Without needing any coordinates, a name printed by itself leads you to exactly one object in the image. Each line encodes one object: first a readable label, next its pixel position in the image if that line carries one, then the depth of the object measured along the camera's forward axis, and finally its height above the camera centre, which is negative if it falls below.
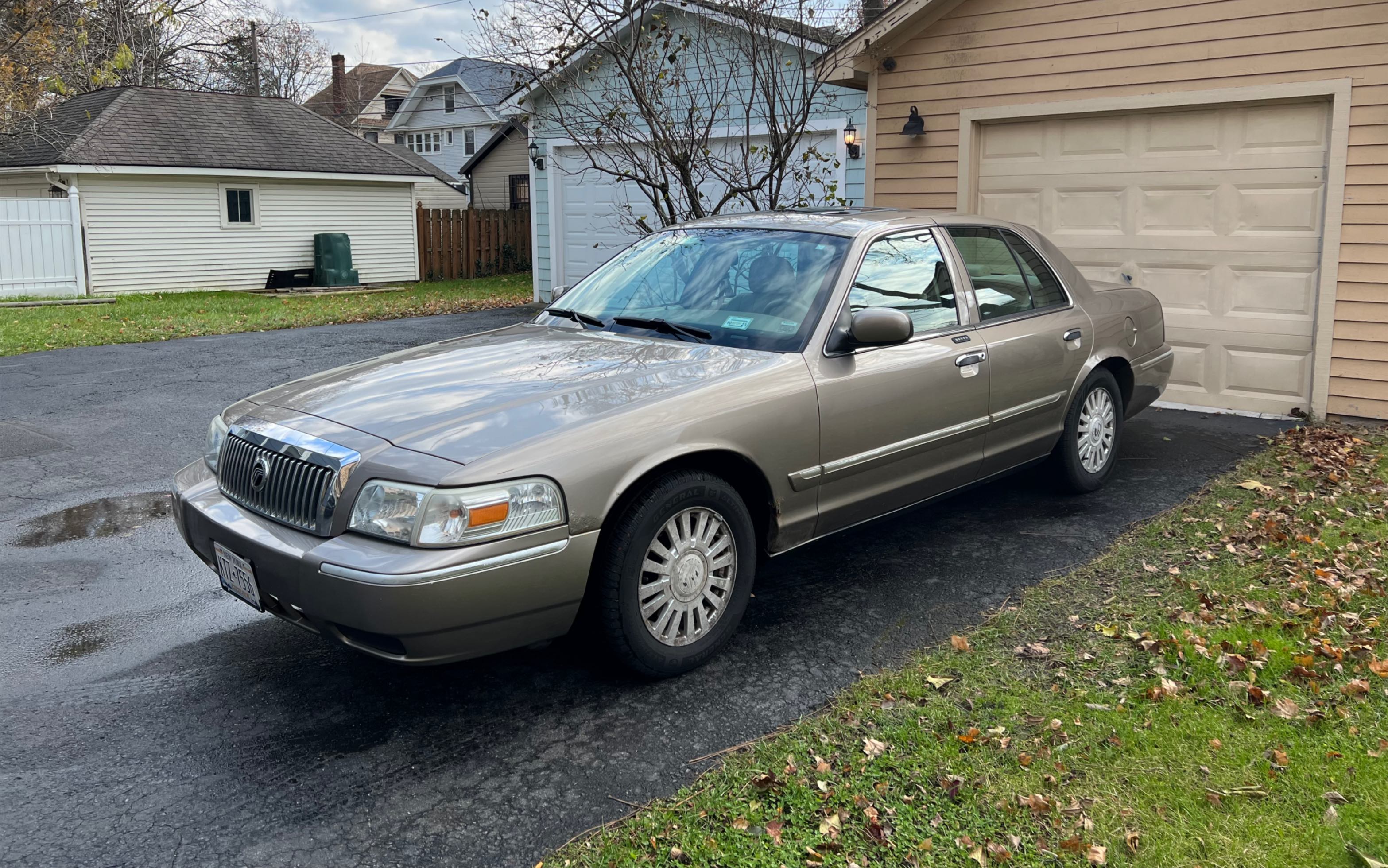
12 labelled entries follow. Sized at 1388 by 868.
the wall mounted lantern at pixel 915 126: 9.98 +1.02
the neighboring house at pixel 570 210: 16.42 +0.50
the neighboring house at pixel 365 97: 53.50 +7.80
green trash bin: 23.83 -0.37
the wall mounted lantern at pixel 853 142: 13.25 +1.17
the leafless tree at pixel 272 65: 43.44 +7.87
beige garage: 8.04 +0.64
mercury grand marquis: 3.36 -0.70
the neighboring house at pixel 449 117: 47.69 +5.69
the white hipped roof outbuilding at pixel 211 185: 21.17 +1.28
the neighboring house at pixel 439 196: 37.59 +1.63
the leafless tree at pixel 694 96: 10.01 +1.61
